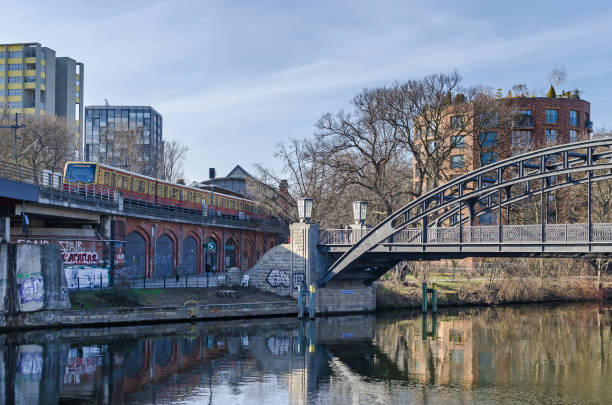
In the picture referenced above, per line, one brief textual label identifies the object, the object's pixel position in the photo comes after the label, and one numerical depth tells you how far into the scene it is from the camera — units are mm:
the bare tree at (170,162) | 86125
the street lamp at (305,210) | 43812
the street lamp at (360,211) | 42812
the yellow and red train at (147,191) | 44219
